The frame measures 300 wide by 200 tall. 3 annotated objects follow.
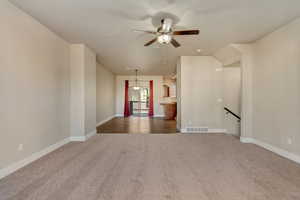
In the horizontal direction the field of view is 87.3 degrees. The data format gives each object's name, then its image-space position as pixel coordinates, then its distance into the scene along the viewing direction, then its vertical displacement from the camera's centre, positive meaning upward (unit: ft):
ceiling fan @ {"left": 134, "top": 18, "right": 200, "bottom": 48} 9.68 +4.16
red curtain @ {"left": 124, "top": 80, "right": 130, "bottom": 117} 36.14 -1.08
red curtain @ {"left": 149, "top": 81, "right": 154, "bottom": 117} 36.29 -1.57
